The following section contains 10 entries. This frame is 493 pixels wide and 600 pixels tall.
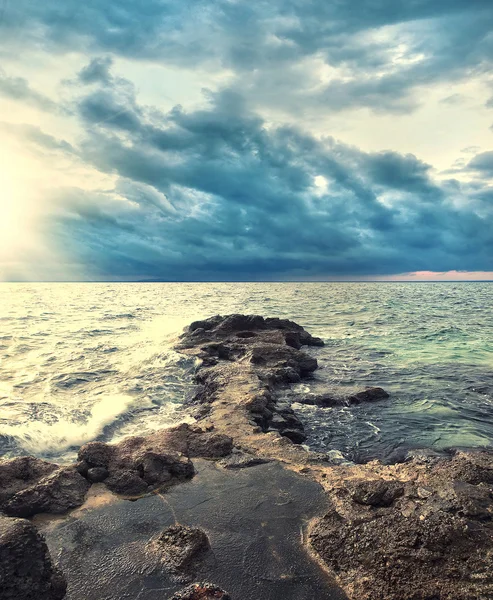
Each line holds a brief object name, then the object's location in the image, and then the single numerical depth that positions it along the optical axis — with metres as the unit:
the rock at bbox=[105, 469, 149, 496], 6.84
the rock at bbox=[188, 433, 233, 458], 8.50
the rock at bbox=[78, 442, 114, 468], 7.57
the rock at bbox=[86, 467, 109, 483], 7.21
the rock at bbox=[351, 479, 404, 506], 6.23
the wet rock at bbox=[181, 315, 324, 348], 25.57
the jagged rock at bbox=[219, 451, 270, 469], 7.83
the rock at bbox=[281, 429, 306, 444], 10.83
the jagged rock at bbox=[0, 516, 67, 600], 4.05
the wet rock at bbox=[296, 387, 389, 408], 14.36
